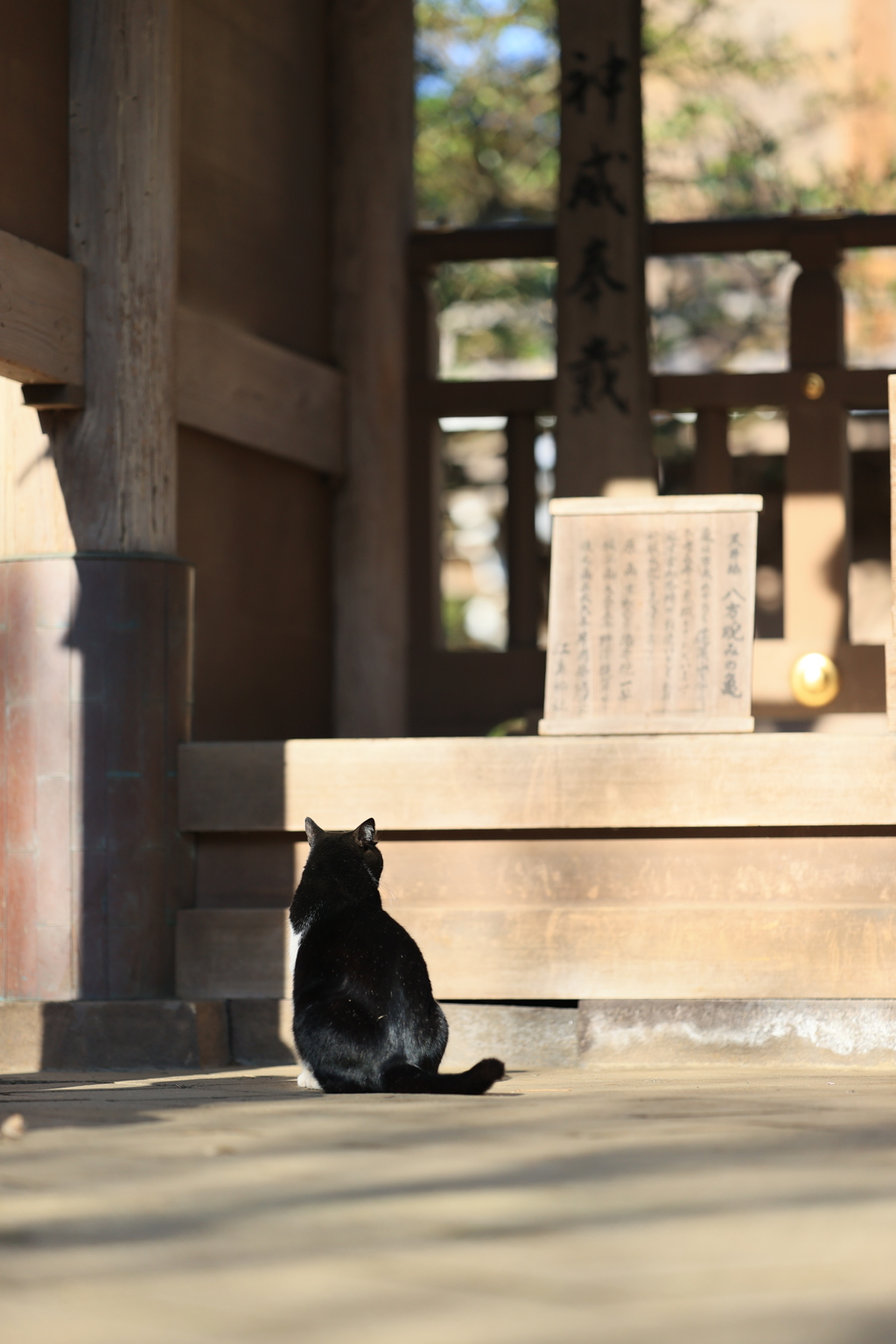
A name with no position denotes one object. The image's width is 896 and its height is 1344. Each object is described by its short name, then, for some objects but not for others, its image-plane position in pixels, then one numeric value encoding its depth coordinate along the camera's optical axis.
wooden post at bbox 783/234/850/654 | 15.66
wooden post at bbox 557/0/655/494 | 14.82
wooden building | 10.77
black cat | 8.25
